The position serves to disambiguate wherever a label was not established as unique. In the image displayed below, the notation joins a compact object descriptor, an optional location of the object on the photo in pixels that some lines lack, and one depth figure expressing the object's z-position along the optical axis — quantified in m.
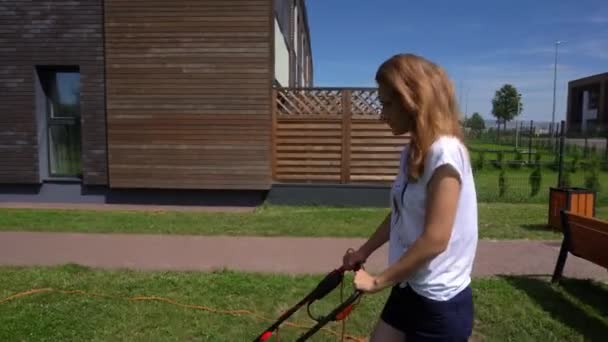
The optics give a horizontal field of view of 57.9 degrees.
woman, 1.82
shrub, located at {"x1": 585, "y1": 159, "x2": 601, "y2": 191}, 12.20
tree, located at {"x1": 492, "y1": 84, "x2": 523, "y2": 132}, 51.25
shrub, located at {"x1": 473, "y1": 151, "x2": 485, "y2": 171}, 19.10
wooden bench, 4.53
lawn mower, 2.08
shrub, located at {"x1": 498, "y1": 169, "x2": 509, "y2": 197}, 11.74
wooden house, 10.20
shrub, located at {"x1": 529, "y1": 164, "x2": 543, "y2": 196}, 11.76
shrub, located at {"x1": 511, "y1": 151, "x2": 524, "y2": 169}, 19.66
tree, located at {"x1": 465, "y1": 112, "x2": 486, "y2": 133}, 55.23
